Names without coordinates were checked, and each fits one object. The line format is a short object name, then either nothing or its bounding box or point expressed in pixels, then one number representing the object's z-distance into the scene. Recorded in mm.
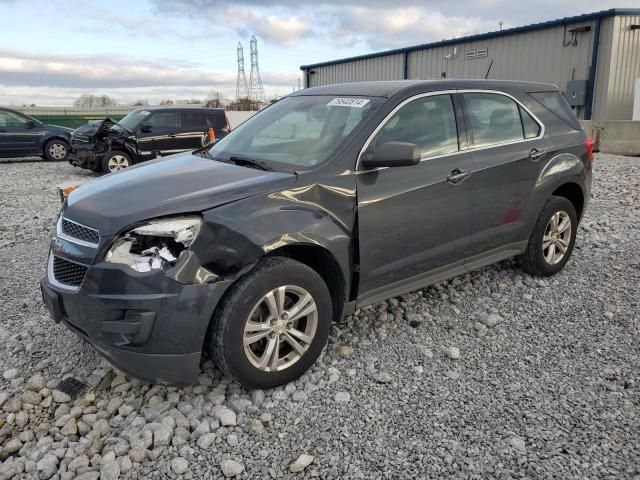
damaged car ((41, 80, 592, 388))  2795
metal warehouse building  16438
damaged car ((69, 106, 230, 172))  12445
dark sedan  15578
